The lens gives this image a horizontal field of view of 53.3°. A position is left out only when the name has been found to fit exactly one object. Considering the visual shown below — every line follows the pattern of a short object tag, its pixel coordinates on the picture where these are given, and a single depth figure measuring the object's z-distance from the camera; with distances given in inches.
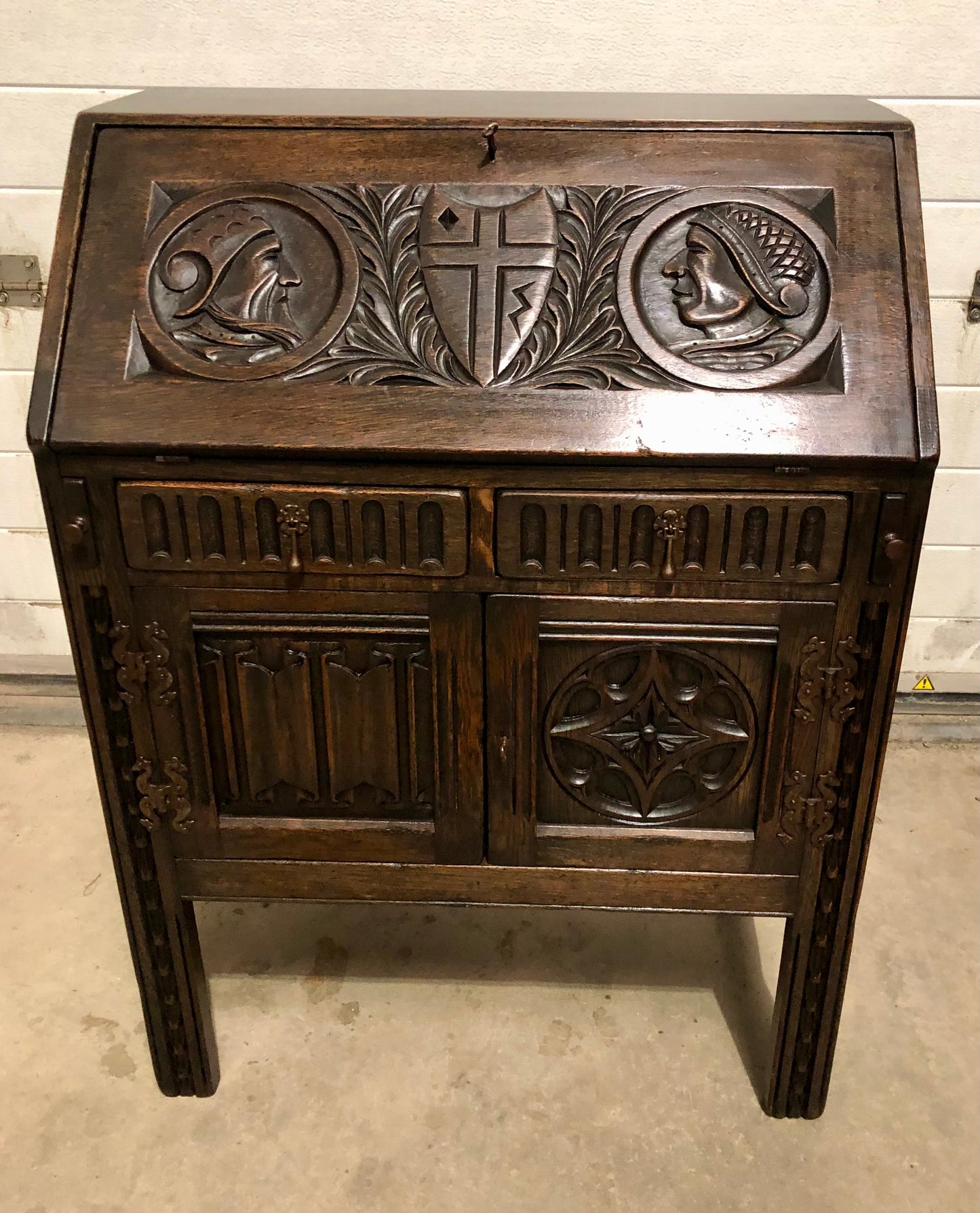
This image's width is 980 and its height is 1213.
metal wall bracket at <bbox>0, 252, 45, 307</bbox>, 78.7
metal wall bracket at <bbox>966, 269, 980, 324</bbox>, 77.5
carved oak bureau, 44.9
